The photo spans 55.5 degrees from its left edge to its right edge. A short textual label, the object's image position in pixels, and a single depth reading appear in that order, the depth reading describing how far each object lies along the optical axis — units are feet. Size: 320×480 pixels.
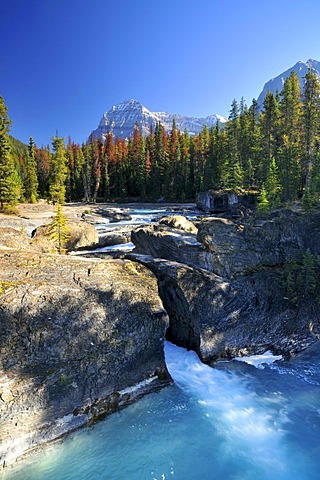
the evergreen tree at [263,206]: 102.37
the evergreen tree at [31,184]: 218.71
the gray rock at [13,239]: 53.62
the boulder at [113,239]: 92.73
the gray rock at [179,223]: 78.74
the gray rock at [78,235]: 85.71
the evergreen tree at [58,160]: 194.08
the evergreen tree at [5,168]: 142.72
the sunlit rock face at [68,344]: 27.27
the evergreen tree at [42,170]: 324.43
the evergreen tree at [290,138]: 135.74
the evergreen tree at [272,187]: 118.21
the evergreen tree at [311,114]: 137.08
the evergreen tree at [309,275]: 46.52
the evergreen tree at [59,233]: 73.97
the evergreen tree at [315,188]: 89.87
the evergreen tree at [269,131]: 172.14
